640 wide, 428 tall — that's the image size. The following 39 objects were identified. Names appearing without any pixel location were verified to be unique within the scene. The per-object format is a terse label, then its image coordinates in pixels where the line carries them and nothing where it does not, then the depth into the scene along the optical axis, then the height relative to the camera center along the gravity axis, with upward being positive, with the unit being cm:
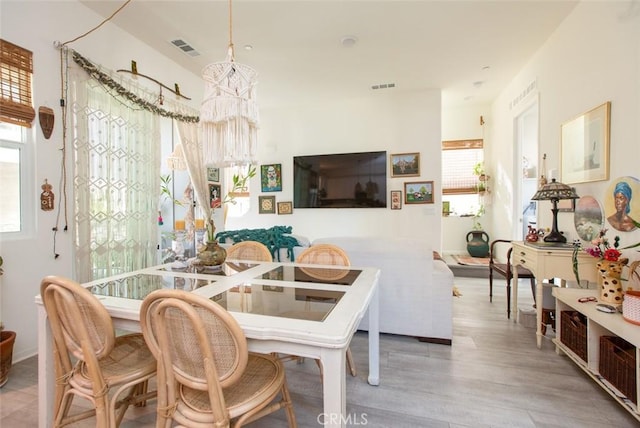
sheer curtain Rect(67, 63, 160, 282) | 268 +30
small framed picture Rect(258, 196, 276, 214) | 584 +6
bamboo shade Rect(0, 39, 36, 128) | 213 +92
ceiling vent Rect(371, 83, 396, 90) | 462 +191
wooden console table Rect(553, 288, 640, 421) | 156 -79
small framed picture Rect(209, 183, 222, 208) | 450 +24
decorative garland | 265 +120
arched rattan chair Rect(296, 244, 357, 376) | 226 -38
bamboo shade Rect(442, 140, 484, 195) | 572 +83
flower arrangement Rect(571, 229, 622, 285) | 192 -32
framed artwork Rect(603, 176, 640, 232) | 206 +2
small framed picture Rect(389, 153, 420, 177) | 502 +72
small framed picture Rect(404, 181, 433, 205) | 496 +25
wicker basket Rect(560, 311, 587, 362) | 199 -89
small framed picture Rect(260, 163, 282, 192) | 579 +59
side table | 233 -48
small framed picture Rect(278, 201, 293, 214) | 573 +0
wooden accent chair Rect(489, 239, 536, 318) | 305 -70
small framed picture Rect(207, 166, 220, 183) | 450 +51
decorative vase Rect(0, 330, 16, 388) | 196 -99
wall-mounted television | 518 +48
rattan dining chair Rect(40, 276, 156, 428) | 122 -69
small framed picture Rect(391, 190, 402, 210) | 512 +13
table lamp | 258 +9
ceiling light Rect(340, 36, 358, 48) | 330 +187
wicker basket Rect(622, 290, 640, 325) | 163 -56
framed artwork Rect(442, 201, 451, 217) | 586 -3
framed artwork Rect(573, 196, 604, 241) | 247 -10
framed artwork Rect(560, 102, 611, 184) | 237 +52
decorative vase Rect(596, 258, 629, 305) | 193 -50
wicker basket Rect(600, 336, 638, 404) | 157 -89
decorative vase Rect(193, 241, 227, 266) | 207 -33
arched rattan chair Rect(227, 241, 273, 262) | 249 -38
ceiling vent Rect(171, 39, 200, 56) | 335 +188
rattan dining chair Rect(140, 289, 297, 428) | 102 -56
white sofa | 248 -67
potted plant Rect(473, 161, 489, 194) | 551 +57
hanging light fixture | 172 +55
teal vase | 531 -67
